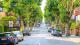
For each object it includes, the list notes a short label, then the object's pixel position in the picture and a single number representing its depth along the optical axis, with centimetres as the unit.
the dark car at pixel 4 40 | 2912
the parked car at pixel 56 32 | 6675
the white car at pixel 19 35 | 4282
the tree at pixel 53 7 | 6772
